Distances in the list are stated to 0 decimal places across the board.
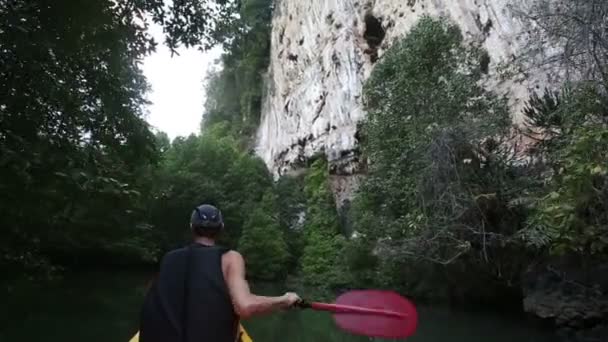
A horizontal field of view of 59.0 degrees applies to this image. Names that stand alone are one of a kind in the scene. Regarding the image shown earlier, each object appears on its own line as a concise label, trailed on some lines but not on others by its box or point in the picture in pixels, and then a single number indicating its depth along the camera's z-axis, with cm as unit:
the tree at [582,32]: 597
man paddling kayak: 197
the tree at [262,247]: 2216
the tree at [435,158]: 1182
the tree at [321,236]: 2086
